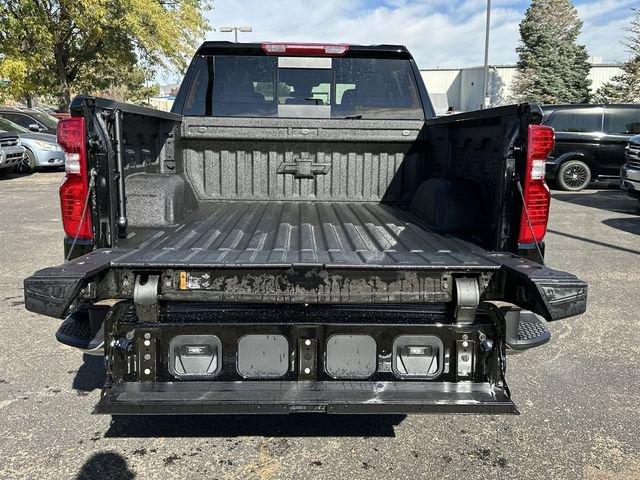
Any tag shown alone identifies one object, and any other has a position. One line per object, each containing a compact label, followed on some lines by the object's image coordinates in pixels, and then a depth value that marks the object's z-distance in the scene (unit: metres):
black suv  13.58
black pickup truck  2.55
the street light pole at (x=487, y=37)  25.20
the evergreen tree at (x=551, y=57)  35.56
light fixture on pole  27.94
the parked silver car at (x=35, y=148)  16.50
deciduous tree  19.42
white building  48.78
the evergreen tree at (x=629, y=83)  28.16
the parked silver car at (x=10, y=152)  14.77
